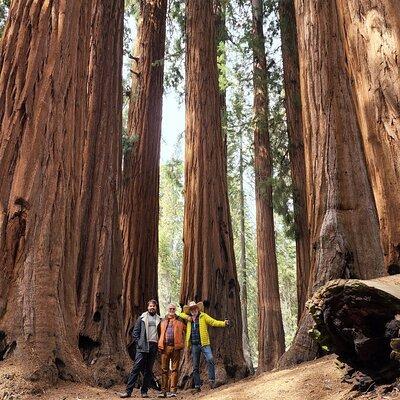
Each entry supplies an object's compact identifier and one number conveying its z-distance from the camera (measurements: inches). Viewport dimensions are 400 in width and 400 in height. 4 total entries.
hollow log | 100.6
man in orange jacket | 292.7
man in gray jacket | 251.0
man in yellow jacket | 295.1
